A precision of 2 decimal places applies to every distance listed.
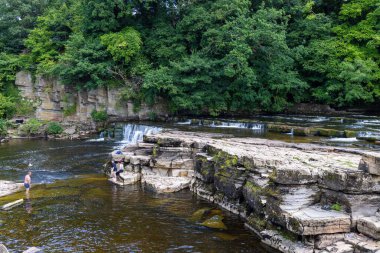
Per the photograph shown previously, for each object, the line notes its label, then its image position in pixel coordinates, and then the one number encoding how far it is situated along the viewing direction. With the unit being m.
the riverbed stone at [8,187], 19.19
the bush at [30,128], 36.51
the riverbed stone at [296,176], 13.03
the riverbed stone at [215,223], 14.83
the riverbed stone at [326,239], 11.62
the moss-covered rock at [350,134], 23.52
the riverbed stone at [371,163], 12.02
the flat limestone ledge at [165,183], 19.58
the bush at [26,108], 41.44
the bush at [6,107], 40.09
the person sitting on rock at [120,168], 21.78
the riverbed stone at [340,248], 11.13
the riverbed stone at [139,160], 22.29
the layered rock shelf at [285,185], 11.75
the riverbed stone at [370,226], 11.04
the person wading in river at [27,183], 19.20
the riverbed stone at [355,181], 12.11
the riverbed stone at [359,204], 12.02
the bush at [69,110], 39.69
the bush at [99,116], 37.25
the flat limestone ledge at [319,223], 11.63
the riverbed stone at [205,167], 18.83
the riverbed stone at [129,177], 21.20
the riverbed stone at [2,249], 11.04
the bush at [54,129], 36.03
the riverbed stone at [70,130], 35.81
